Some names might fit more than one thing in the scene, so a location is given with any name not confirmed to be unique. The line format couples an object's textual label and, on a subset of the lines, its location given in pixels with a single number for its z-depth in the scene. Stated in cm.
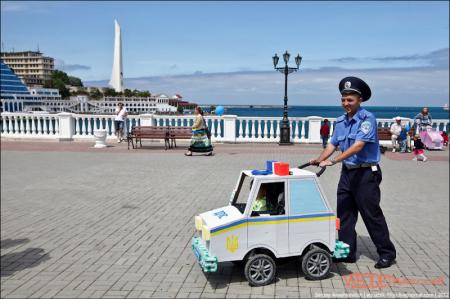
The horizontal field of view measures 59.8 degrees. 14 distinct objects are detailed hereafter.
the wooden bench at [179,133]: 1717
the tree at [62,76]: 14195
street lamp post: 1806
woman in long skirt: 1270
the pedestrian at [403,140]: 1447
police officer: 317
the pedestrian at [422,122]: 1661
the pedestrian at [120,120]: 2009
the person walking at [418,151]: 1284
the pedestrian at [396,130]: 1418
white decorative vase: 1801
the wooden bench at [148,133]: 1722
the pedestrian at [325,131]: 1498
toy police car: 371
